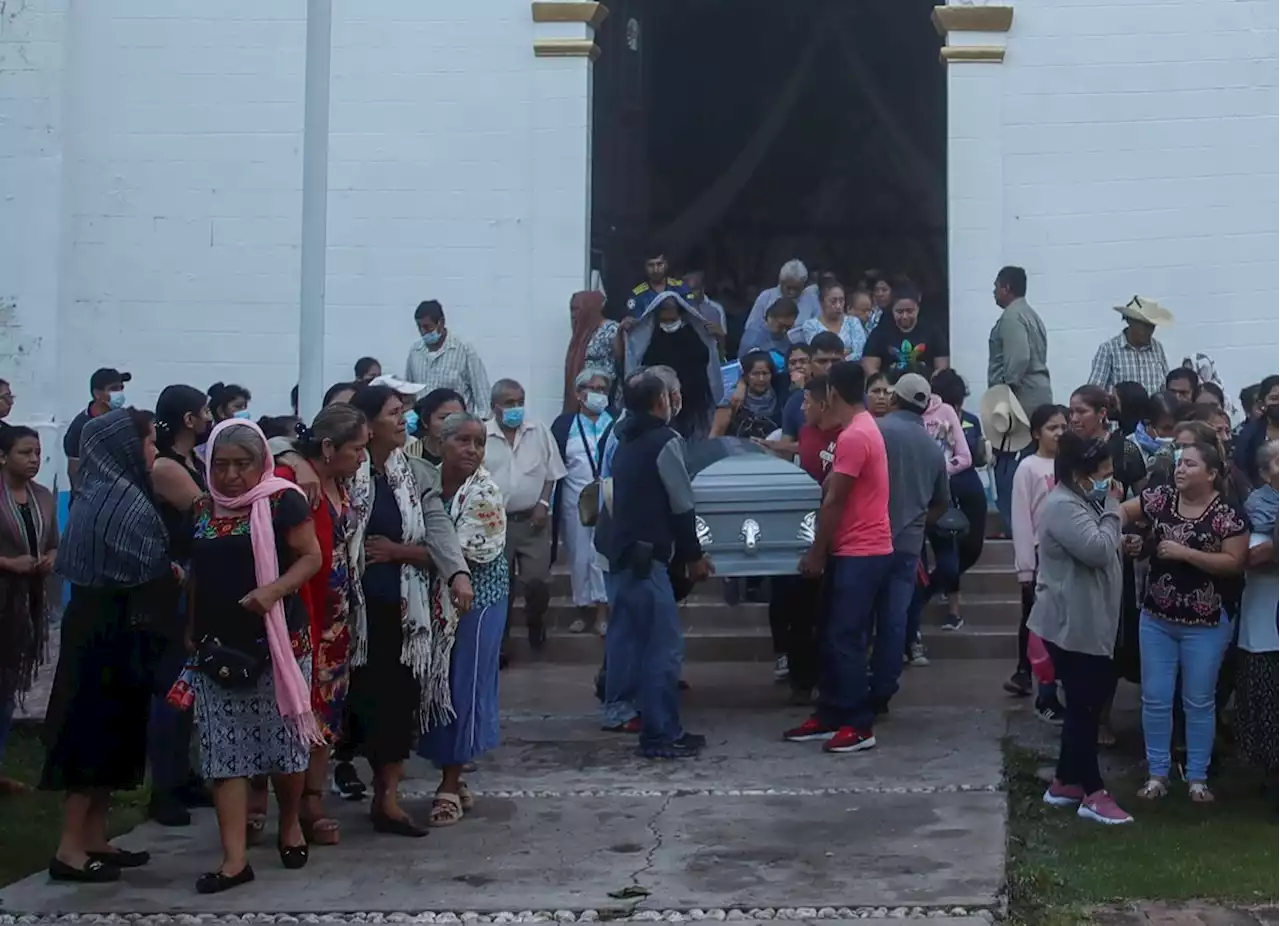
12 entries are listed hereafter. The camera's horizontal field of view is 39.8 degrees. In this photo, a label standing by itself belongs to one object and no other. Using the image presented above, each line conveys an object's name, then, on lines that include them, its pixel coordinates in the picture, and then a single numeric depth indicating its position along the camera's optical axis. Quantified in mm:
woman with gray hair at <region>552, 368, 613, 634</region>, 10672
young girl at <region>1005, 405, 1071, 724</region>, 8695
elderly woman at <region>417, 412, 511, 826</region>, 6879
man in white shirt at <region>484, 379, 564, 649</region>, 10219
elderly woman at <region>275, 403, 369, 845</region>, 6258
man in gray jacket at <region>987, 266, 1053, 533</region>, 11562
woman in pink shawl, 5887
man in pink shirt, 8102
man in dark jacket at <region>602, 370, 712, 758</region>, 8000
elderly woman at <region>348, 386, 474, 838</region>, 6605
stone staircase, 10367
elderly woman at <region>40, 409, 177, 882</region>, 6160
